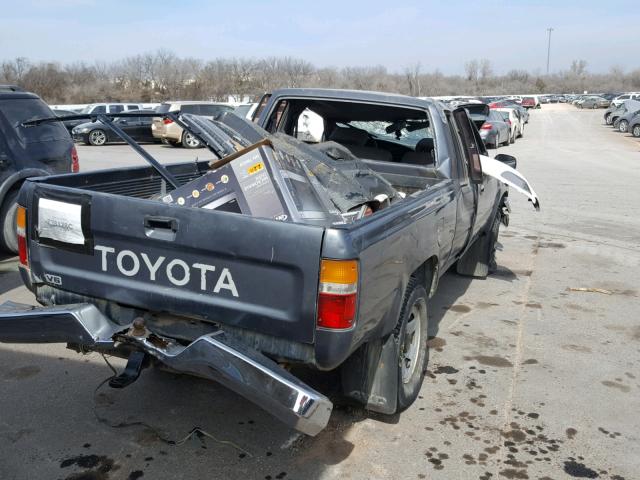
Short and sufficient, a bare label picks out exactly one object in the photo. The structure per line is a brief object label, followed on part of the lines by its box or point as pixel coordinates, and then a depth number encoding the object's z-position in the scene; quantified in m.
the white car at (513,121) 29.00
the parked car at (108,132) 24.02
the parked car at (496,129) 22.93
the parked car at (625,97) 63.37
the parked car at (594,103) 72.94
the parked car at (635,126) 32.22
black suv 6.74
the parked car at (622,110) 36.69
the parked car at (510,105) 34.72
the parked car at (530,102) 71.06
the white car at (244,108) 24.55
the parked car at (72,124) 24.94
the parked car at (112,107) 26.80
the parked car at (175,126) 22.97
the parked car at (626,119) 33.97
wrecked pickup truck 2.77
